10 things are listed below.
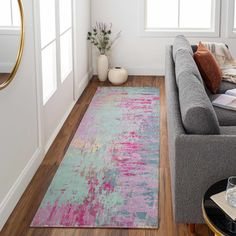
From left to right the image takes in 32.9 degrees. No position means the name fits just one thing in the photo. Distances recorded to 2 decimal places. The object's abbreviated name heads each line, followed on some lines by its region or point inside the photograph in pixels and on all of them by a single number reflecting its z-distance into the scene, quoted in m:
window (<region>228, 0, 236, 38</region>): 4.92
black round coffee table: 1.78
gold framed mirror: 2.38
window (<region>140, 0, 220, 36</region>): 5.07
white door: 3.35
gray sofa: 2.18
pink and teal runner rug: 2.52
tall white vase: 5.04
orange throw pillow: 3.40
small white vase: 4.93
